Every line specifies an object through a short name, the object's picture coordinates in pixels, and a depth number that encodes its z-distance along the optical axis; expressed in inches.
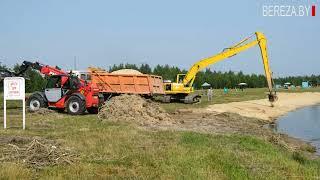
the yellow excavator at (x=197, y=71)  1786.4
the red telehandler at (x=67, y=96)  1105.4
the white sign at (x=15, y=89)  732.0
